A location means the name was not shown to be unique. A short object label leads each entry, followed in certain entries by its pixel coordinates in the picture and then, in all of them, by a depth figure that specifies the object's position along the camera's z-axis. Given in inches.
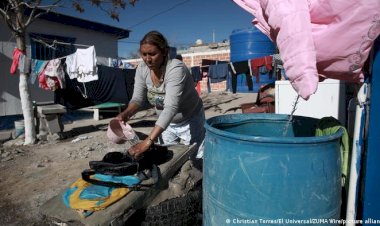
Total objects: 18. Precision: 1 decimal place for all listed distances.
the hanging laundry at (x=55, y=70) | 287.1
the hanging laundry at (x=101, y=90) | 331.3
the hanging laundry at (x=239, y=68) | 302.7
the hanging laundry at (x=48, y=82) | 287.4
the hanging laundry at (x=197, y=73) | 378.3
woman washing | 88.1
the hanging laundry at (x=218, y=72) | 346.0
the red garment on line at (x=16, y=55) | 247.0
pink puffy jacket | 47.7
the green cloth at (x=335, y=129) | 62.6
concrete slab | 61.6
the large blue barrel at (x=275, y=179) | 52.4
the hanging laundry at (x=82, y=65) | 285.0
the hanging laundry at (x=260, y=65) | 287.0
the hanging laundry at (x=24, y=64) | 243.6
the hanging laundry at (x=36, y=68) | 273.1
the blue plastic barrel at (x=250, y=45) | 408.2
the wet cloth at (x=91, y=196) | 63.3
